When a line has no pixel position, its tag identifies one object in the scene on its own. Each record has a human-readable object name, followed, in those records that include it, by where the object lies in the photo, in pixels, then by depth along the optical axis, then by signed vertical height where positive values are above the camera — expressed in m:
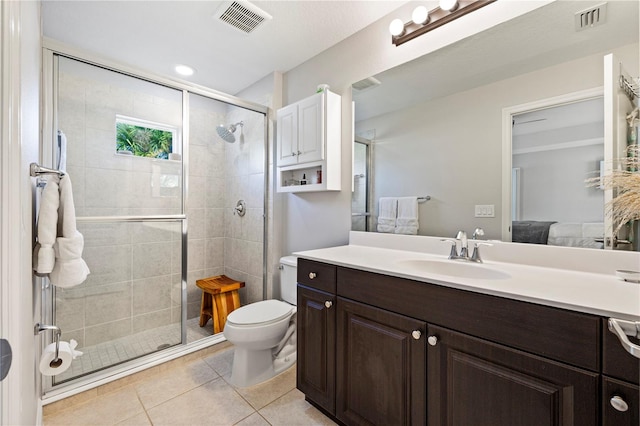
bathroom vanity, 0.77 -0.47
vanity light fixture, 1.49 +1.09
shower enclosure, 1.87 +0.07
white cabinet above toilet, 2.05 +0.54
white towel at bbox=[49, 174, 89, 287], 1.00 -0.13
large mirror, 1.18 +0.45
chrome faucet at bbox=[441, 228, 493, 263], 1.38 -0.17
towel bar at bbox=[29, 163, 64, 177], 0.84 +0.13
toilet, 1.75 -0.82
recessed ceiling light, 2.53 +1.30
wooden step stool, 2.50 -0.81
